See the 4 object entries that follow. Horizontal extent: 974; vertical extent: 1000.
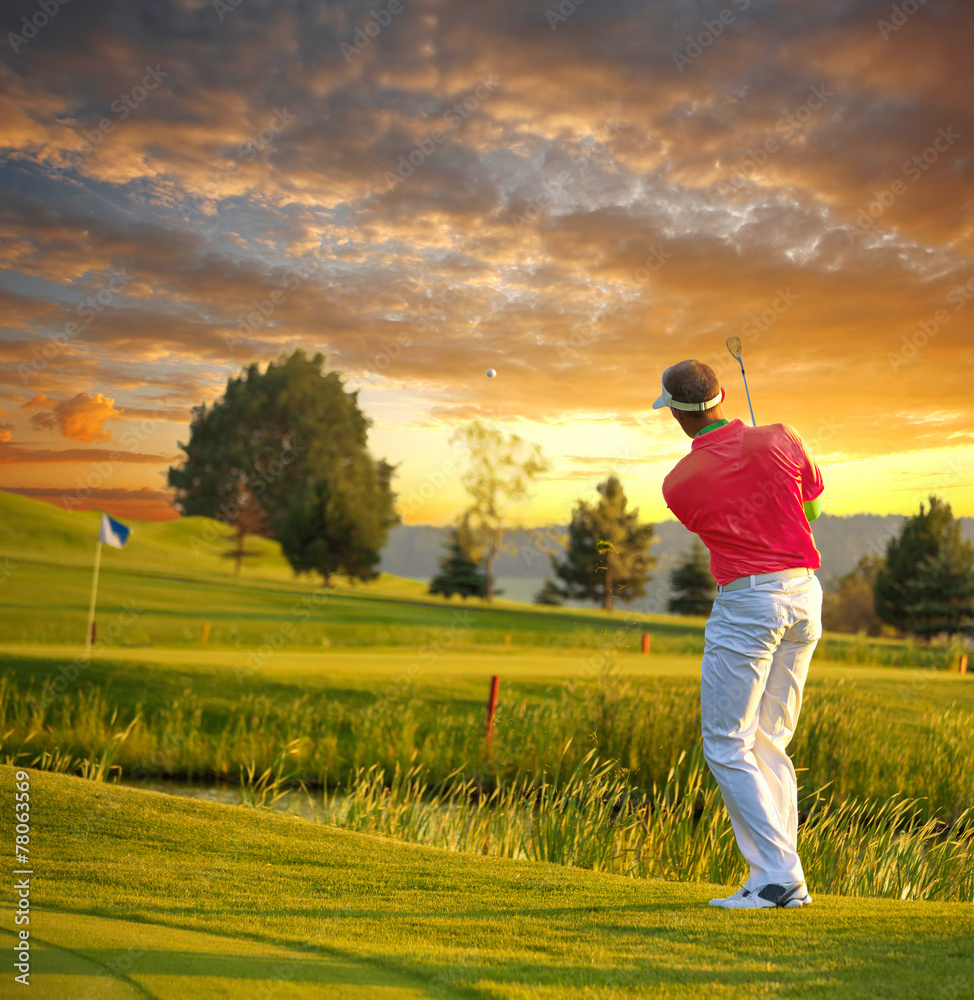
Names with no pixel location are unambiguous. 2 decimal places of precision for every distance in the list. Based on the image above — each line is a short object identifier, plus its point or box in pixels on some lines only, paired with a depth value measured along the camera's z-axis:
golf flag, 18.41
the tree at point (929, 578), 44.28
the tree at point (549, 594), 56.00
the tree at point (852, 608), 60.06
